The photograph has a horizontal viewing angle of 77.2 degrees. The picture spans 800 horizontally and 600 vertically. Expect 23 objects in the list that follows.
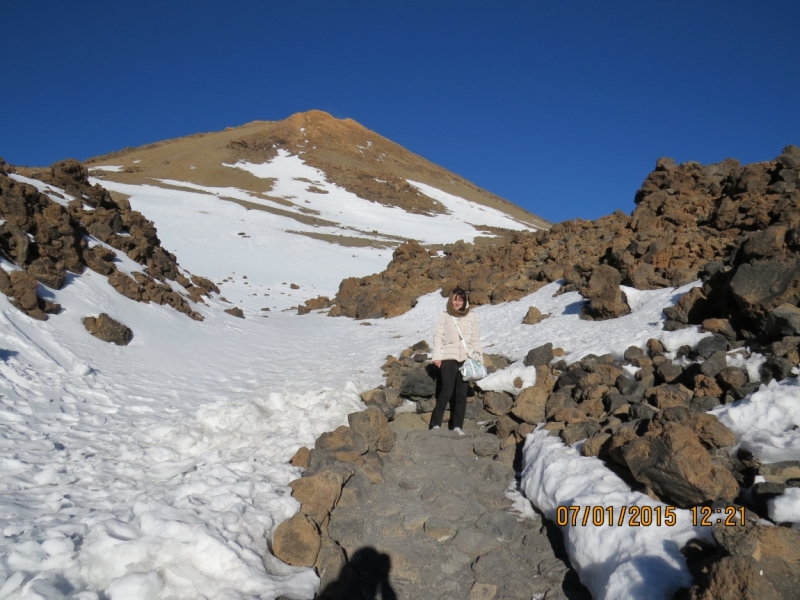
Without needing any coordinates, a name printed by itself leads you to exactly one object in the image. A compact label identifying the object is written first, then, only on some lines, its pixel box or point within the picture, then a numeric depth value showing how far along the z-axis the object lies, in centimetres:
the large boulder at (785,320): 545
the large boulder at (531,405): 639
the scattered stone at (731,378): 546
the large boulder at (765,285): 604
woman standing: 675
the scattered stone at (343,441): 566
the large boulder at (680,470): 378
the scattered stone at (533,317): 1150
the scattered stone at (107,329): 897
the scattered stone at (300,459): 548
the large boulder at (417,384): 780
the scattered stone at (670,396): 570
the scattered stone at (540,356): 809
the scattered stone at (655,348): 713
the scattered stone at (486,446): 611
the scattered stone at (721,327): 661
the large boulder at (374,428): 606
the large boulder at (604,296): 980
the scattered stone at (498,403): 722
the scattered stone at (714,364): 583
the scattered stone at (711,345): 631
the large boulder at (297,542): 393
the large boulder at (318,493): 457
